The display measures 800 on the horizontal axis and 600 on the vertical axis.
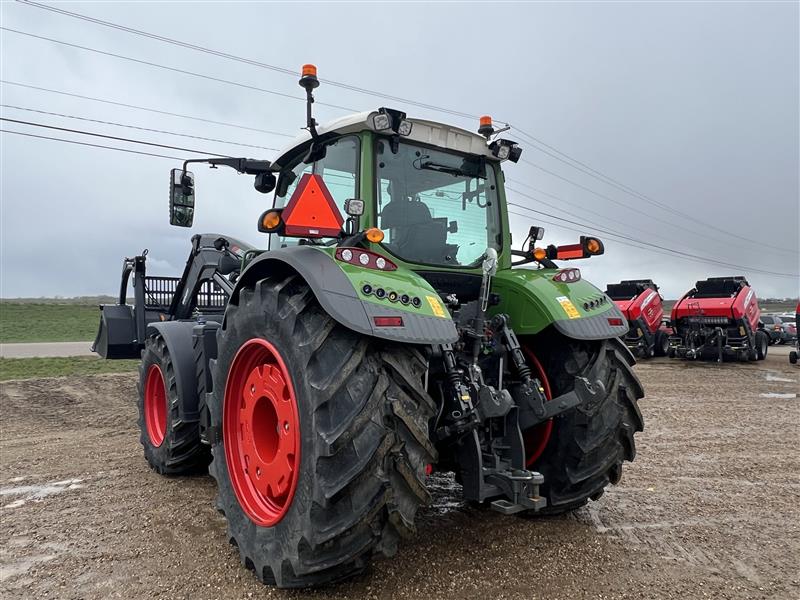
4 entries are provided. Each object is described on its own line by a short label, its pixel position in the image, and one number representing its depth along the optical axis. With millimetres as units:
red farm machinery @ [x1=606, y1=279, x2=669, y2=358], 16281
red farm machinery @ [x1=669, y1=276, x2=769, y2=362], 15250
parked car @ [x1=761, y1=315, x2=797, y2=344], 23750
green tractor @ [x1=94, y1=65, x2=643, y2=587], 2389
